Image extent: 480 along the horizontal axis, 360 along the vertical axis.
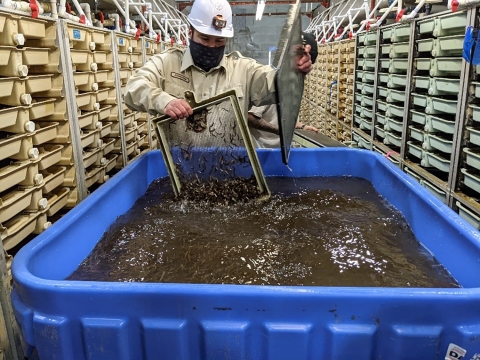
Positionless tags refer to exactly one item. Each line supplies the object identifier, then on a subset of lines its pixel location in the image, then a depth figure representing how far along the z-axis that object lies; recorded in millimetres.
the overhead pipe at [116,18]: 4793
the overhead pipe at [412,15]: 3637
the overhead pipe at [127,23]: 4602
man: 2148
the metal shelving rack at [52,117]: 2219
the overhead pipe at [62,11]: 2849
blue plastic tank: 921
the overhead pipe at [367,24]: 5246
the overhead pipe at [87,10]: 4080
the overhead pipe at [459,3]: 2697
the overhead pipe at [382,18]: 4457
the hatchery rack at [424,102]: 2922
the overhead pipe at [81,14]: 3324
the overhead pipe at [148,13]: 5356
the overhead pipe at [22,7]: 2176
